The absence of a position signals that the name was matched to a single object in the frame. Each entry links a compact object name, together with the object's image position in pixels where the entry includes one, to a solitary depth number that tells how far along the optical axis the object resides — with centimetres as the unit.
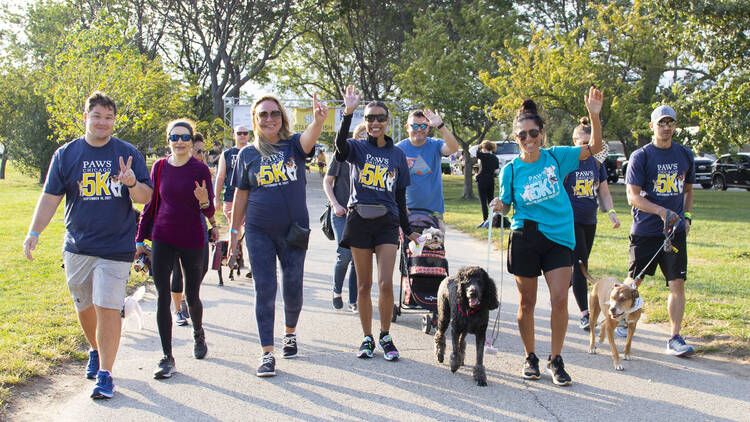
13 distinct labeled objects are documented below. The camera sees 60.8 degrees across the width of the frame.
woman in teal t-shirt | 480
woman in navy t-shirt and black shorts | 535
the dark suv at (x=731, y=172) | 2852
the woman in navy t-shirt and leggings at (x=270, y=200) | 497
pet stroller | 615
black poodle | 477
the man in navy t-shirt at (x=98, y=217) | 443
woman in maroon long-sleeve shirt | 513
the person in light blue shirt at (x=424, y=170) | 640
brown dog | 521
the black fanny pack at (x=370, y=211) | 529
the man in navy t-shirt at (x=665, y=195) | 555
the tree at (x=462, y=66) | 2297
